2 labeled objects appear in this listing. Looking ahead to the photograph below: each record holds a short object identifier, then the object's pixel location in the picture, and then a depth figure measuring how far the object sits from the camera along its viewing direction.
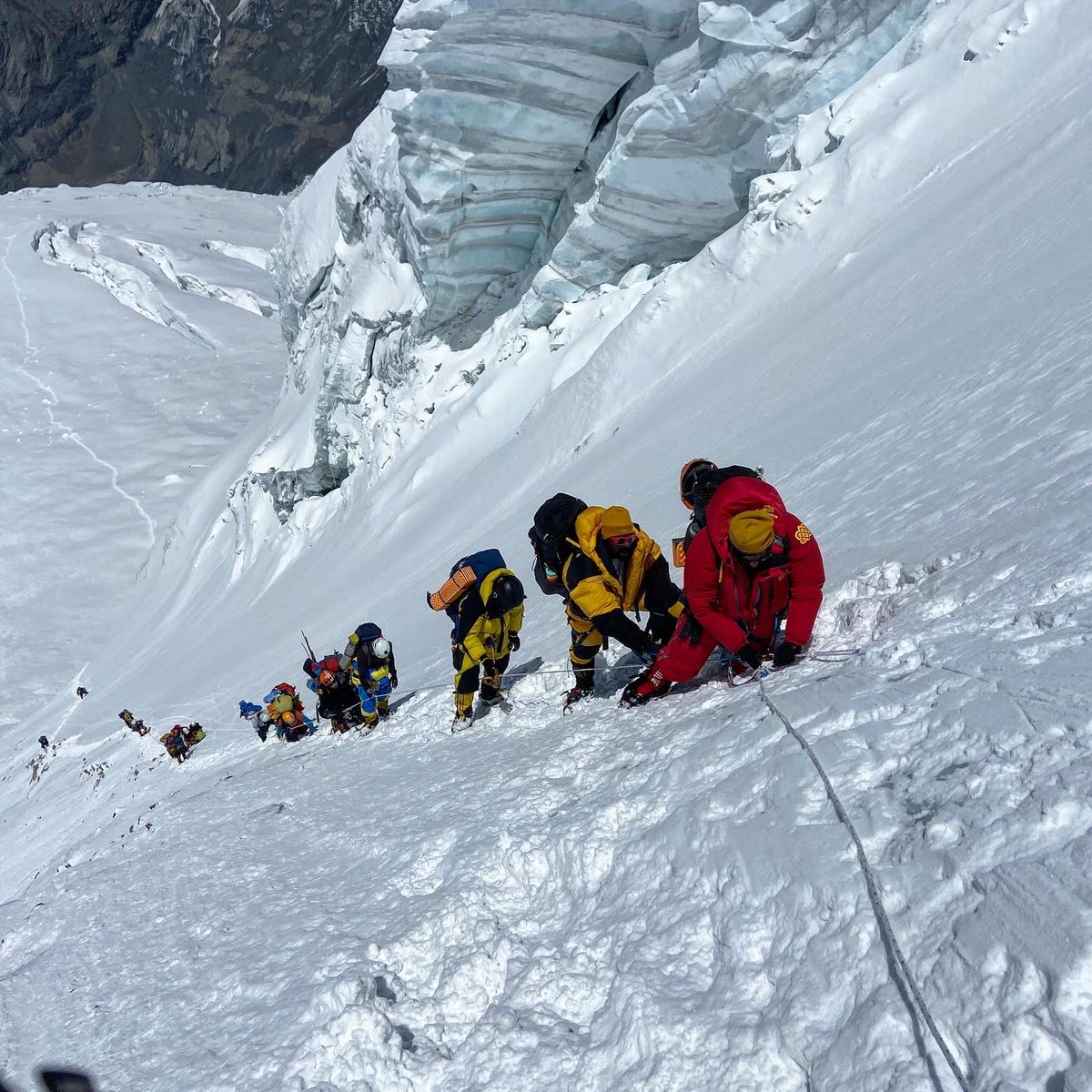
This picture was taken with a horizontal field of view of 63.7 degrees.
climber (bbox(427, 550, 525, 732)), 5.23
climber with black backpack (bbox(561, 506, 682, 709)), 4.20
